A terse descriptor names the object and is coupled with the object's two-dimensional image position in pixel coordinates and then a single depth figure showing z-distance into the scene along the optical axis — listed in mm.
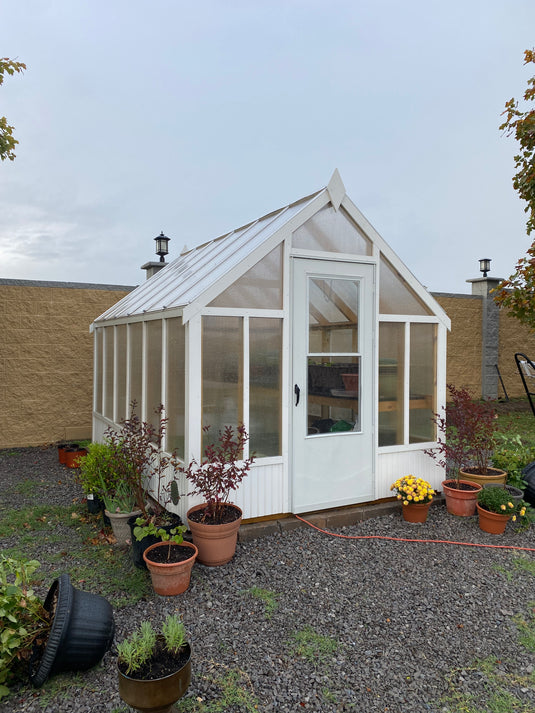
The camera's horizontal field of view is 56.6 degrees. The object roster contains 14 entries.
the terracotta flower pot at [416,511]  4895
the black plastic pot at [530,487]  5371
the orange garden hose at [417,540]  4441
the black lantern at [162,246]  10352
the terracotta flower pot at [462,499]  5051
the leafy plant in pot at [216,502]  3924
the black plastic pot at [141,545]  3857
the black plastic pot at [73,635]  2514
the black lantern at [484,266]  13453
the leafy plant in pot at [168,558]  3459
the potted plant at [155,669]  2166
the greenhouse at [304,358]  4438
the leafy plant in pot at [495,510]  4679
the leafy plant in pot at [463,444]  5090
